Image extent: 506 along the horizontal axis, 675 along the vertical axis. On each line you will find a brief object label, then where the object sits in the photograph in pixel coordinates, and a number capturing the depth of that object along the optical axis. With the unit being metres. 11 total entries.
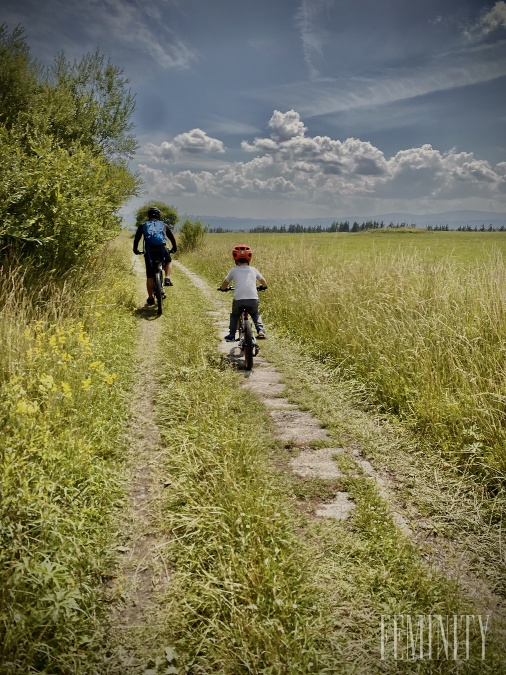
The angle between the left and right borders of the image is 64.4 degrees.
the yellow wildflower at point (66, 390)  4.12
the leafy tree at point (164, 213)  45.59
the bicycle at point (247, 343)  6.70
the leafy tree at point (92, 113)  15.52
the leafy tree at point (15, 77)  14.14
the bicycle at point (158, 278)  10.31
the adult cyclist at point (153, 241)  10.45
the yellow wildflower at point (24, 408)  3.60
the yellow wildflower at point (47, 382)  4.06
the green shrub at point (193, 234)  26.56
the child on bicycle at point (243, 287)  7.04
